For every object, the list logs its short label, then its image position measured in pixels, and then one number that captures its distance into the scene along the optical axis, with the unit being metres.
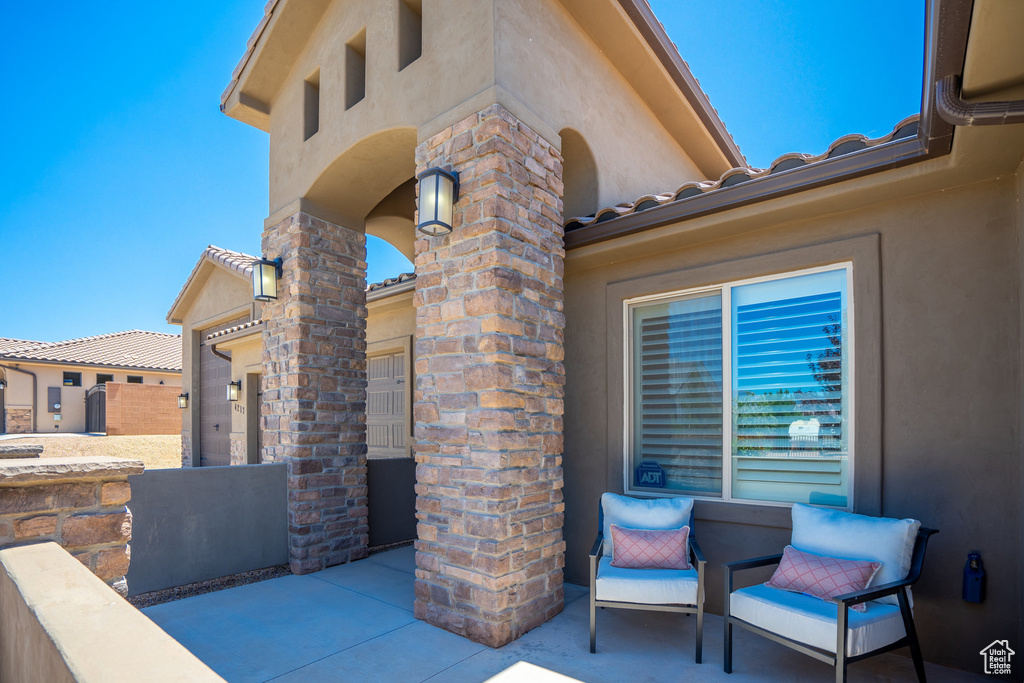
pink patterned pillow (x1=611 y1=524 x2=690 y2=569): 3.69
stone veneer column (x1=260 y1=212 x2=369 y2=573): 5.37
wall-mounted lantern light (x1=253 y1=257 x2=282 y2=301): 5.59
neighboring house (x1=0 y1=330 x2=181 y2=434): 18.92
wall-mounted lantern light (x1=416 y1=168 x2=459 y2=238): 3.87
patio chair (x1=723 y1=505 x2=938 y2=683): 2.71
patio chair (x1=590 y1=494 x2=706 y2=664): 3.38
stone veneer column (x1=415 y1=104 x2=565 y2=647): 3.68
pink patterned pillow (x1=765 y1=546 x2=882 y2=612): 2.94
